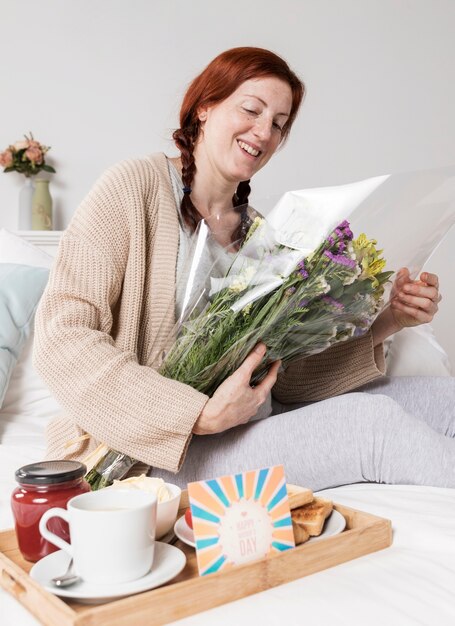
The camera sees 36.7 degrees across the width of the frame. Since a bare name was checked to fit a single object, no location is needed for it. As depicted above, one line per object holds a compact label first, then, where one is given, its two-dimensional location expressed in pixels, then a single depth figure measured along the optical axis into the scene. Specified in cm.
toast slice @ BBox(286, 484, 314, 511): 96
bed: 74
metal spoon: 74
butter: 93
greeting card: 82
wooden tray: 70
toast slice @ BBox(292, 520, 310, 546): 91
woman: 122
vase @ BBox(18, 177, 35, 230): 259
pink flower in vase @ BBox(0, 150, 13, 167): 255
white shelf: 248
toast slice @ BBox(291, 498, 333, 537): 93
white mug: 73
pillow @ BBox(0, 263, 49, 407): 180
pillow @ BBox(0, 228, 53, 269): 207
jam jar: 85
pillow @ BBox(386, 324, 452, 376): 212
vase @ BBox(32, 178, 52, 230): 258
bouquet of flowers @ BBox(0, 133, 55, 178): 255
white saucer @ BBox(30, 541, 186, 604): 73
